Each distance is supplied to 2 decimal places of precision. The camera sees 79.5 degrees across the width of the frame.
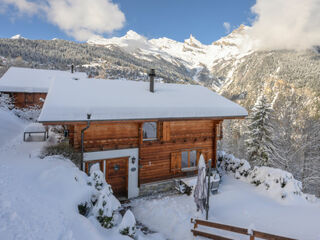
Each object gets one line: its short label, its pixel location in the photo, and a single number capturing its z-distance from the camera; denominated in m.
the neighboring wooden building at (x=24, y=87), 22.94
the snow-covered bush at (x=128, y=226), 5.76
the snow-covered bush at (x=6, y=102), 21.52
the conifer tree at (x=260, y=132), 22.22
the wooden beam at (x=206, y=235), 6.95
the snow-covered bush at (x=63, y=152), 9.00
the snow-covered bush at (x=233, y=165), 13.25
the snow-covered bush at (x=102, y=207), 5.82
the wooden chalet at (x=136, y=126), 9.18
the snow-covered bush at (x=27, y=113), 22.60
